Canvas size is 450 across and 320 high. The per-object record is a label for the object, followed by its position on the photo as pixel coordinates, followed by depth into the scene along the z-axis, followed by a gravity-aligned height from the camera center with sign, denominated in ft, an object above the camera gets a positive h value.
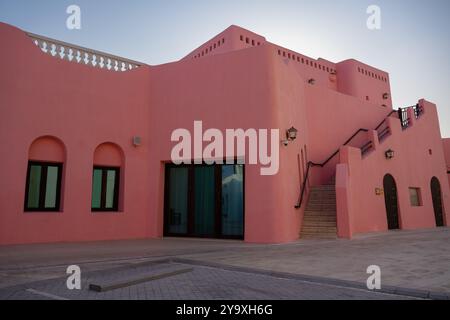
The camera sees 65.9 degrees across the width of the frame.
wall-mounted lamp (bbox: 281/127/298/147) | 33.88 +8.22
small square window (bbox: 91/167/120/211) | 34.87 +3.36
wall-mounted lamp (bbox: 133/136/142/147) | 36.57 +8.38
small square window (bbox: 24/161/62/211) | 31.01 +3.28
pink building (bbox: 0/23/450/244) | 30.42 +6.39
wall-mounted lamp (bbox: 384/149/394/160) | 46.60 +8.43
